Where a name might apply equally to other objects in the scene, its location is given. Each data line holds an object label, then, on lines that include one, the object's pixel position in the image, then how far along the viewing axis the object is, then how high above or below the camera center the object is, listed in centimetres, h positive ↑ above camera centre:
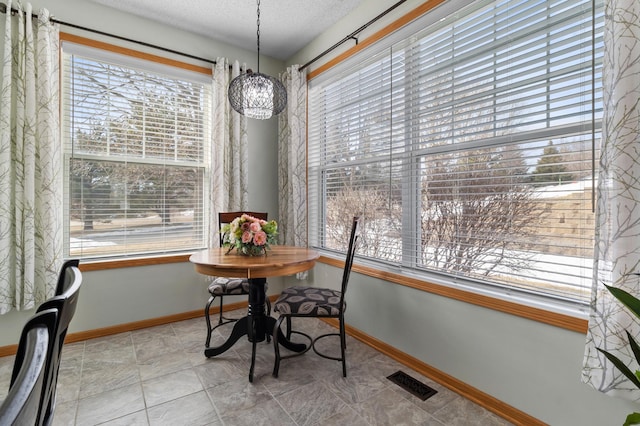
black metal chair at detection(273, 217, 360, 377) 210 -63
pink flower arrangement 223 -18
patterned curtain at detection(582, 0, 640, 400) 122 +4
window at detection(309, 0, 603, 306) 154 +38
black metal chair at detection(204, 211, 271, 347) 251 -62
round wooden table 200 -38
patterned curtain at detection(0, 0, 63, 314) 233 +35
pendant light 236 +86
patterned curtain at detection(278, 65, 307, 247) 334 +57
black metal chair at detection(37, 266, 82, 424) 64 -22
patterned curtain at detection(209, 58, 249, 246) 316 +56
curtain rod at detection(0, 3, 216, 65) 238 +147
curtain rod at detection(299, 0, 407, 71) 236 +146
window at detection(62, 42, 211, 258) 270 +50
